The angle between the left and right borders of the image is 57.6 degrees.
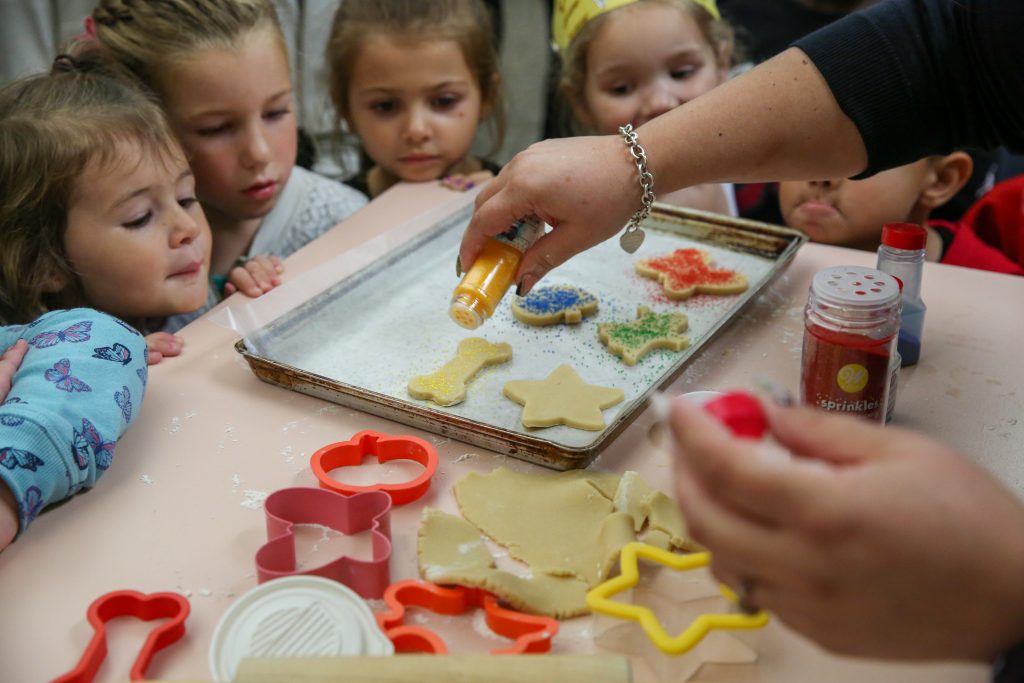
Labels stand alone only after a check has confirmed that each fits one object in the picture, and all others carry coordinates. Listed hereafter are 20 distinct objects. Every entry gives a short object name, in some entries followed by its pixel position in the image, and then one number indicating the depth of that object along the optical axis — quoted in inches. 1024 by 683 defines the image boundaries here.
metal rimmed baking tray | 44.0
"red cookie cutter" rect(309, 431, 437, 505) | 39.9
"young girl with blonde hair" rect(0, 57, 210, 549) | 53.9
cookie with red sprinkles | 56.3
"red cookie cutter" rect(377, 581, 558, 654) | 32.0
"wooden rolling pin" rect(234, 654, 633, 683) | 28.0
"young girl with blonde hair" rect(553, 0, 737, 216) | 78.4
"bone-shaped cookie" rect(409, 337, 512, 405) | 47.0
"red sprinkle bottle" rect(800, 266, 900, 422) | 38.1
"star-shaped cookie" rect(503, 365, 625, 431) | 44.6
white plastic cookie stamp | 30.5
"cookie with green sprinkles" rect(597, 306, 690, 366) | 50.3
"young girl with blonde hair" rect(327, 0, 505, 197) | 78.6
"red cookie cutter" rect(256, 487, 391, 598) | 34.4
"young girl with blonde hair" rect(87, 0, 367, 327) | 66.7
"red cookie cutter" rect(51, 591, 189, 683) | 31.1
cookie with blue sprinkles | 54.0
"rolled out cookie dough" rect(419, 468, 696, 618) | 34.1
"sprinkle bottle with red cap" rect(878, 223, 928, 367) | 45.9
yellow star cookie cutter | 30.6
